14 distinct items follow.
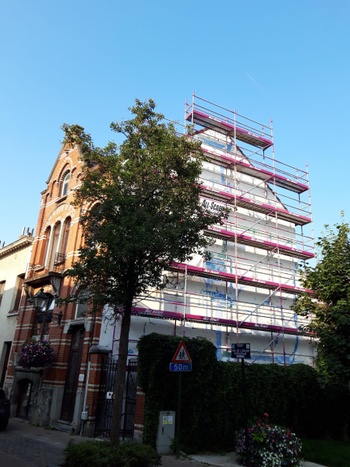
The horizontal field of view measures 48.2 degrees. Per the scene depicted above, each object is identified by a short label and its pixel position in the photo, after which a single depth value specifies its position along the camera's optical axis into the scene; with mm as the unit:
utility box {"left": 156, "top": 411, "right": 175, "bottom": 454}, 10930
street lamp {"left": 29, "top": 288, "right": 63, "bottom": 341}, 15195
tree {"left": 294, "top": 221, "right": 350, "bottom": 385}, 13141
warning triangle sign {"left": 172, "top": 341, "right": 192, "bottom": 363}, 10078
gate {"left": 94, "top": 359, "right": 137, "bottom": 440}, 12836
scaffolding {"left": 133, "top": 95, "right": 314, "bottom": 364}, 17922
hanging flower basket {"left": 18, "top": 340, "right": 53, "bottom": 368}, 16016
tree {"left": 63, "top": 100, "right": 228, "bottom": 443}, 9805
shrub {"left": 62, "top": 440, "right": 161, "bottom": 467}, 7410
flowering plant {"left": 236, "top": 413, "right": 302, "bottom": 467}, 9883
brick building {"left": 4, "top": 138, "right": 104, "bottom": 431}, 15508
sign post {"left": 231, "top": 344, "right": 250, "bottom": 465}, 8977
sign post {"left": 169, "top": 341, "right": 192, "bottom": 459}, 10008
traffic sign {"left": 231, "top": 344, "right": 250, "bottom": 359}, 8977
